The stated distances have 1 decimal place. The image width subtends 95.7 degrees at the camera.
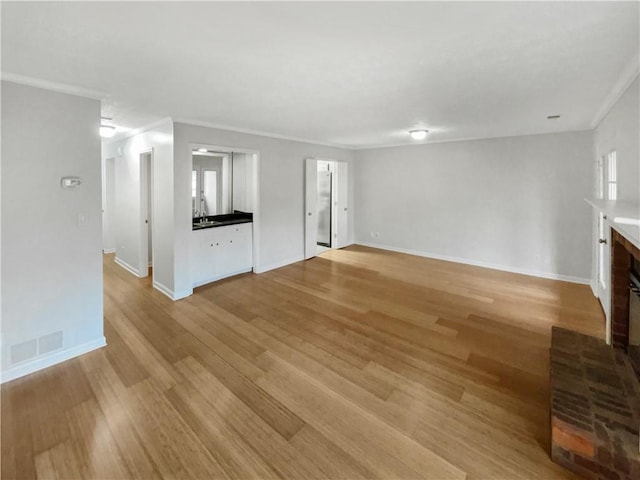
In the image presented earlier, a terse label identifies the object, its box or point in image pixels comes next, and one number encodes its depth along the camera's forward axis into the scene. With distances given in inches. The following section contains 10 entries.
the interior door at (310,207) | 240.4
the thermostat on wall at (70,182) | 105.0
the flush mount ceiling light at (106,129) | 162.4
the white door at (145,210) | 193.0
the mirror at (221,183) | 212.4
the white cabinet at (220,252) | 179.8
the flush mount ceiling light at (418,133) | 189.1
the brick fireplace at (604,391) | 61.5
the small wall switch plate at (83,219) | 110.1
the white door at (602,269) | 147.3
